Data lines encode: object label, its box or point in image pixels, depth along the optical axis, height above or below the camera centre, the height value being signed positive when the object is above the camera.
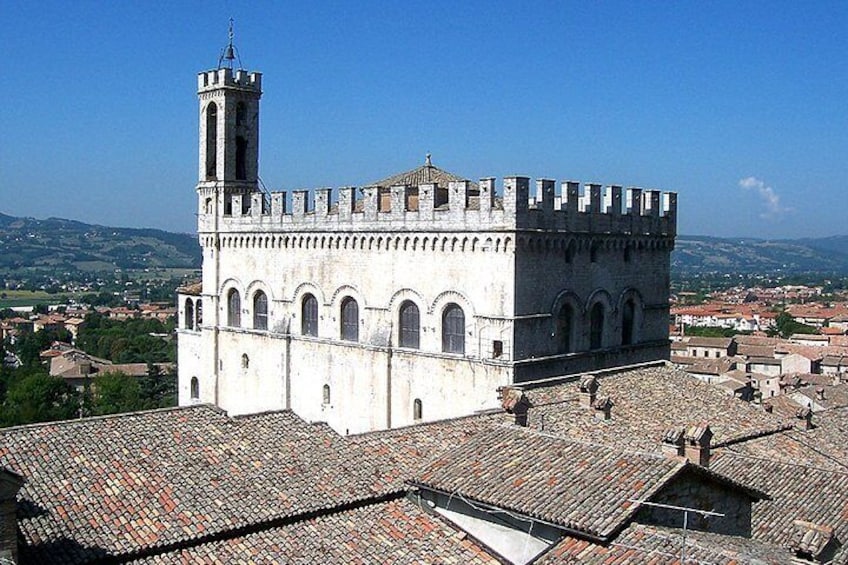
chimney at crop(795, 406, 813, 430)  28.50 -5.35
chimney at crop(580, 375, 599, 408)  26.06 -4.26
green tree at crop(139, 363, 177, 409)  67.56 -11.87
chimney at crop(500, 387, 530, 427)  21.12 -3.79
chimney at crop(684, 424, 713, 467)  18.12 -3.87
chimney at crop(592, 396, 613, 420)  25.11 -4.50
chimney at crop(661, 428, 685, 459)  17.86 -3.79
